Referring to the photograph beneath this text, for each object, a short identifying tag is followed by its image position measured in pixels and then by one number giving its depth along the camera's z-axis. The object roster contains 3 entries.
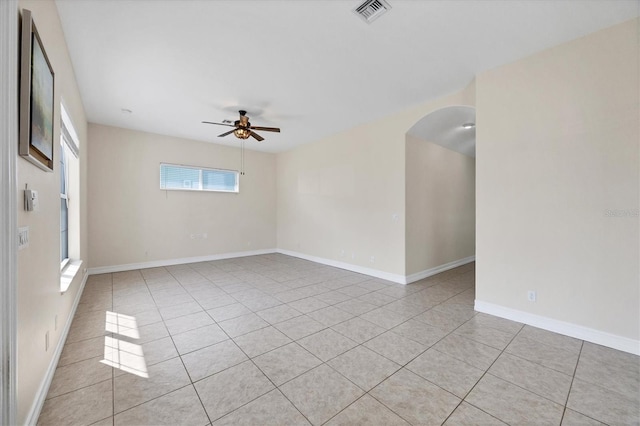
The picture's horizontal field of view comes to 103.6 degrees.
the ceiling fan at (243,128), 4.11
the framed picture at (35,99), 1.31
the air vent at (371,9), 2.06
